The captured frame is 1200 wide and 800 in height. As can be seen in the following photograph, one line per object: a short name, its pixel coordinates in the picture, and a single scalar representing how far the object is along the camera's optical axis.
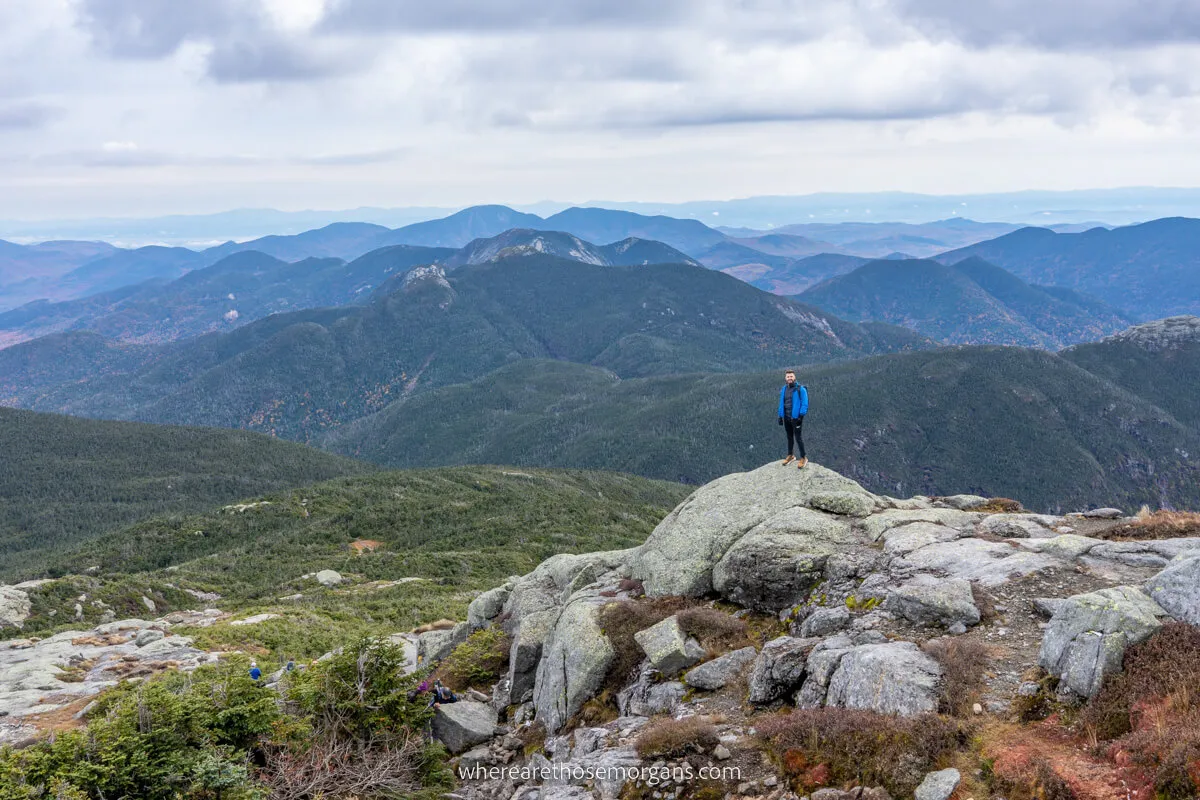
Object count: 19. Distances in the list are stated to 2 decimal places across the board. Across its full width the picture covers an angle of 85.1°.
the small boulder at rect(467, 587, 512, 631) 30.48
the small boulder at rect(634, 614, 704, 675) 18.50
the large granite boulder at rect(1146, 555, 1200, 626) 13.57
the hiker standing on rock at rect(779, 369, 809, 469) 26.83
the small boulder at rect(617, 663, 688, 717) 17.34
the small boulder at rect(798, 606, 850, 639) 17.98
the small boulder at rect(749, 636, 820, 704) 15.97
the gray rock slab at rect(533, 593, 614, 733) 19.22
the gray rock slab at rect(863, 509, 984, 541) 23.23
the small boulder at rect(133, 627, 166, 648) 37.44
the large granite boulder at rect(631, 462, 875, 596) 23.34
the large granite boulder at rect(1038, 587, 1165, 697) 12.88
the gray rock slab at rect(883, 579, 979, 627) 16.78
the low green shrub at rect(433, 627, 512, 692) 24.71
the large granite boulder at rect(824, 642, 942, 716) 13.38
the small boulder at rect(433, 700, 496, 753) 19.97
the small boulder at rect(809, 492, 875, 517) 24.78
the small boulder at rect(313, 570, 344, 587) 62.25
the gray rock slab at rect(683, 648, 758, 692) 17.48
